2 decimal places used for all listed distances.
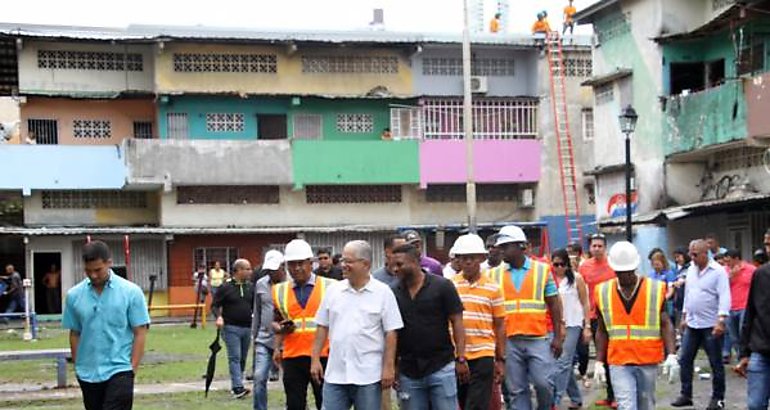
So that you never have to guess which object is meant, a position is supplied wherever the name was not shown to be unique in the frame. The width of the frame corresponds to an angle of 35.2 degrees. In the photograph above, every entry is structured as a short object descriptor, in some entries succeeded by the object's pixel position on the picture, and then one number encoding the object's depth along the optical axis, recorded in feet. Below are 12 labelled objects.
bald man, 48.80
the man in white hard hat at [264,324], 39.68
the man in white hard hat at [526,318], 35.40
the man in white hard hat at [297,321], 34.12
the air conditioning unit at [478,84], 135.74
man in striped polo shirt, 31.86
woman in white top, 42.24
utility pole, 110.01
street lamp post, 75.61
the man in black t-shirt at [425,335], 29.53
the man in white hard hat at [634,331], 31.55
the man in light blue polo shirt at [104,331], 28.02
